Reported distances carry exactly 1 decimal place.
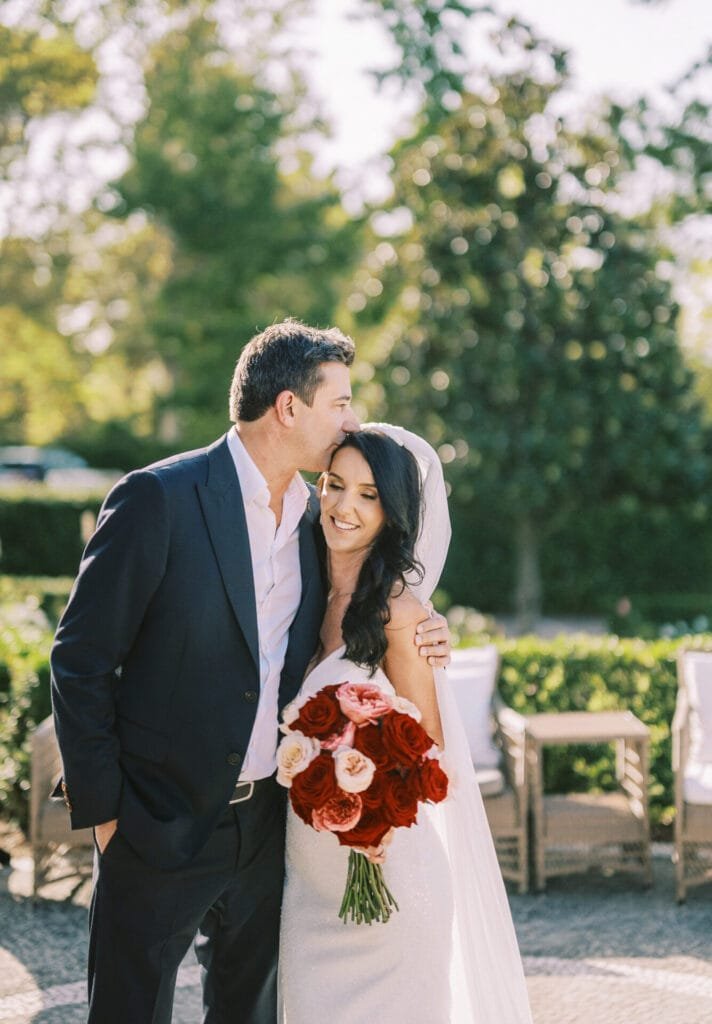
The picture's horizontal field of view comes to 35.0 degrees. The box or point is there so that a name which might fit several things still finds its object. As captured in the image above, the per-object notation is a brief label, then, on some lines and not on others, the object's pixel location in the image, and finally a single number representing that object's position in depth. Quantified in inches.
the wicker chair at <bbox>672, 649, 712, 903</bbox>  220.4
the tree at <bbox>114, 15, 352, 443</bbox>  931.3
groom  110.0
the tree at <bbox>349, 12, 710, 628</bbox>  476.7
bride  125.4
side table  226.1
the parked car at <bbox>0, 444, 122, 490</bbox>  1176.2
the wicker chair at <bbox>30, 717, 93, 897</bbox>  211.5
